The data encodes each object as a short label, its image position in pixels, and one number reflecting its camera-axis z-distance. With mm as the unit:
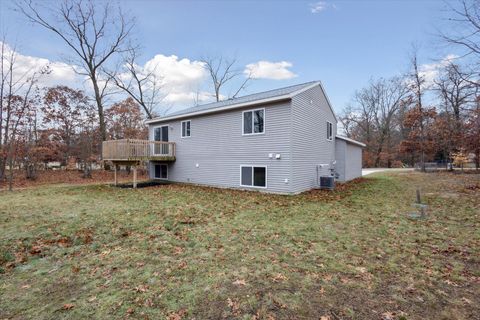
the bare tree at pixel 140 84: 23172
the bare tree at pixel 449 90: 16597
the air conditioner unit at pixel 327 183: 11969
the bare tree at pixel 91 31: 18625
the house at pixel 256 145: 10648
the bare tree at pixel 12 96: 12828
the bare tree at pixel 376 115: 33750
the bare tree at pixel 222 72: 28250
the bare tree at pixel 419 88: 23303
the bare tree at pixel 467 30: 11078
